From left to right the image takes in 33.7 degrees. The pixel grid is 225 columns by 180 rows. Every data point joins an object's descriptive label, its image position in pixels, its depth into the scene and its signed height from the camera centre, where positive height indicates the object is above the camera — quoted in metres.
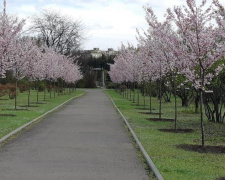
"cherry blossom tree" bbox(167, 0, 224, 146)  9.62 +1.25
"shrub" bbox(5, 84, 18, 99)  27.06 -0.16
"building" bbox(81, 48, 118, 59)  100.24 +13.64
